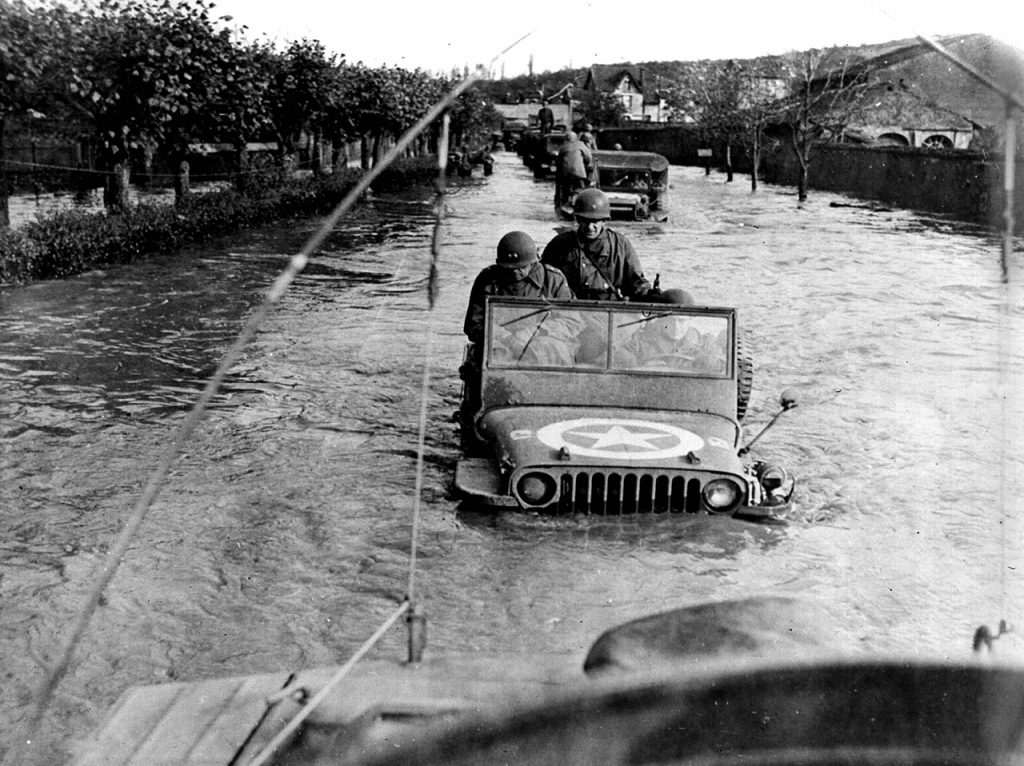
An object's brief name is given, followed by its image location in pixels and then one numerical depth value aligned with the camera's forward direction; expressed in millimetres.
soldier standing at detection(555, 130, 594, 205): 24172
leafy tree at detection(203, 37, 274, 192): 22266
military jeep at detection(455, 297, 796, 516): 6773
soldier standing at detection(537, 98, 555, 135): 46800
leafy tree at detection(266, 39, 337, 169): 30828
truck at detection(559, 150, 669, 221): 25969
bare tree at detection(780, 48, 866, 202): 36594
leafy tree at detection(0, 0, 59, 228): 15969
